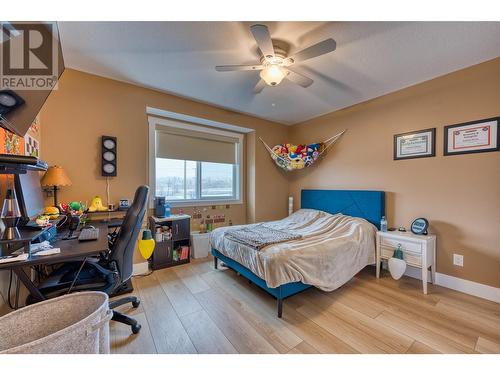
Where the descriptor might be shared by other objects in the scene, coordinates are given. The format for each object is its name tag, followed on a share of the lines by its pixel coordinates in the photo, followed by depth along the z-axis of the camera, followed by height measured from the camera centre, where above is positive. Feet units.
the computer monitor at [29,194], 5.01 -0.24
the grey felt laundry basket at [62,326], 2.59 -2.09
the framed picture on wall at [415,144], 8.16 +1.81
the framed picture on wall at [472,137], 6.85 +1.80
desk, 3.71 -1.38
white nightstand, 7.25 -2.37
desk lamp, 6.77 +0.28
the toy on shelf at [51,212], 6.18 -0.85
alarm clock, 7.86 -1.54
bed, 6.07 -2.14
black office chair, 4.60 -2.15
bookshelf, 9.46 -2.65
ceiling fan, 4.88 +3.61
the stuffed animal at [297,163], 12.12 +1.43
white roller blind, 10.65 +2.36
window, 10.66 +1.37
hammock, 11.65 +2.01
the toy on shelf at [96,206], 7.76 -0.79
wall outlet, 7.43 -2.71
